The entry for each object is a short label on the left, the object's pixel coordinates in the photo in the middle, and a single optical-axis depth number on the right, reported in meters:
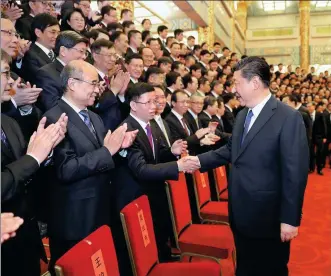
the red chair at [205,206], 2.79
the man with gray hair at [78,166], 1.77
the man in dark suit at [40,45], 2.69
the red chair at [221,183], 3.29
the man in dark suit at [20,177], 1.37
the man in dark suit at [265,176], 1.69
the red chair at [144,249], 1.66
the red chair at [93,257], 1.18
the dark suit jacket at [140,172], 2.20
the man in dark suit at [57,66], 2.31
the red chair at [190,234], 2.22
